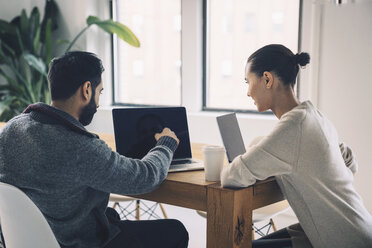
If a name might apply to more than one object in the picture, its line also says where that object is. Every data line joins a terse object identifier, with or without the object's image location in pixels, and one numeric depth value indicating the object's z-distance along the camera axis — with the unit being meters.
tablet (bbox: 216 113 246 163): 1.59
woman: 1.32
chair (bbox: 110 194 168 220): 2.46
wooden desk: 1.35
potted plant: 4.06
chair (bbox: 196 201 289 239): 2.12
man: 1.23
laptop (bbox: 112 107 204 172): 1.64
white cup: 1.47
